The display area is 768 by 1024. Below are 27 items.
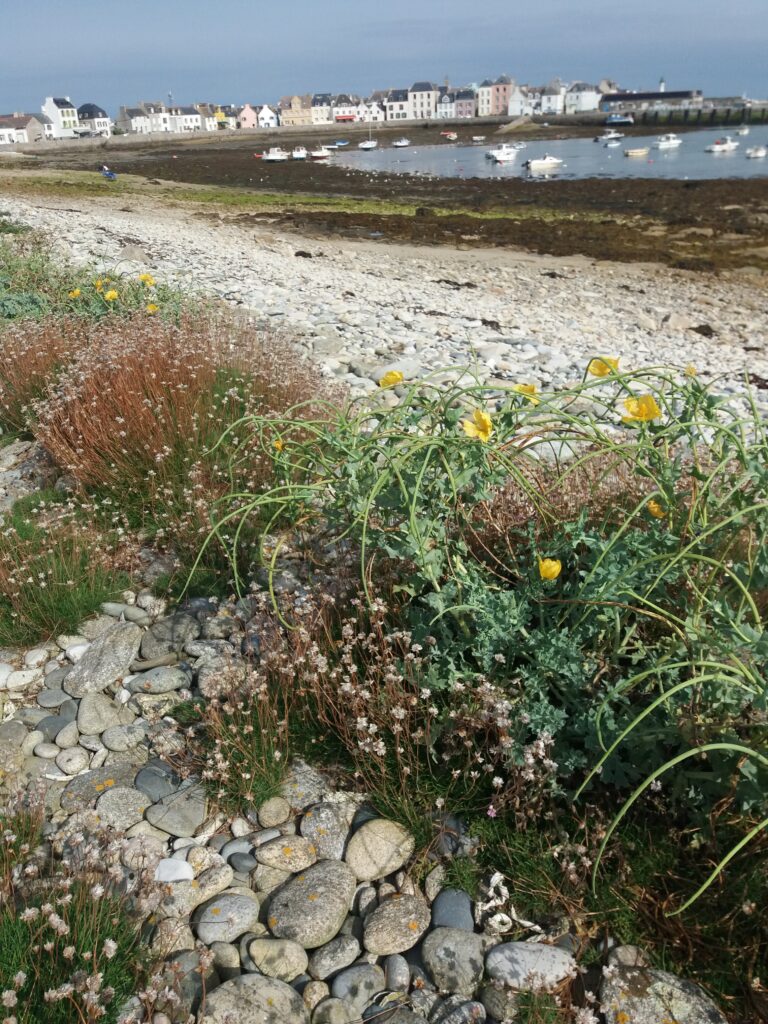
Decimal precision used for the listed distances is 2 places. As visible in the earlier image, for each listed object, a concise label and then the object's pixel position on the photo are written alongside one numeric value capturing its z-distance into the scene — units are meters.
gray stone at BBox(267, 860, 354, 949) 2.16
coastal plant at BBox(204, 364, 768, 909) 2.11
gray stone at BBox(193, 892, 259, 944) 2.14
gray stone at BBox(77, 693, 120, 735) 2.98
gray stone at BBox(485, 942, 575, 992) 1.96
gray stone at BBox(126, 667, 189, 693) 3.11
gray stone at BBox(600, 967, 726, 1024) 1.88
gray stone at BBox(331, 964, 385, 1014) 2.00
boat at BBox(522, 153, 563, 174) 47.12
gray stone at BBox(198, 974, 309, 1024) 1.89
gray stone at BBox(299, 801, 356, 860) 2.44
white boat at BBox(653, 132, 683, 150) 59.59
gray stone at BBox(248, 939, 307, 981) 2.06
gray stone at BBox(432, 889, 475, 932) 2.18
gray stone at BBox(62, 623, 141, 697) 3.18
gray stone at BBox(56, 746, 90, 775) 2.79
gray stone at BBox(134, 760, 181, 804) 2.63
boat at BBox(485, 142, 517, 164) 53.84
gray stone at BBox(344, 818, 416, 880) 2.36
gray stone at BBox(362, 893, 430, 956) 2.14
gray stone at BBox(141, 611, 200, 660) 3.34
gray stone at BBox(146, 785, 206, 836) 2.50
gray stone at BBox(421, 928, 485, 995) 2.03
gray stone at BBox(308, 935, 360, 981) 2.09
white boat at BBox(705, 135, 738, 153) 54.13
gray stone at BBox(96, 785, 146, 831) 2.52
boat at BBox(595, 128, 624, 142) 68.69
